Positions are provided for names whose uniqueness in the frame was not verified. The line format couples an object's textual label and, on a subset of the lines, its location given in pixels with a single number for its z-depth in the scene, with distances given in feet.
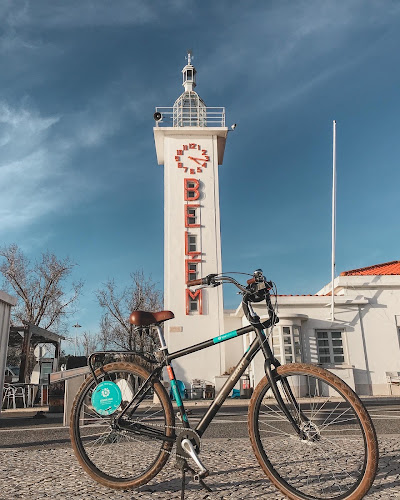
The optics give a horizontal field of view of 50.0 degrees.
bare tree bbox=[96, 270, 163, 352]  112.47
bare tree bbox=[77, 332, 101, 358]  167.54
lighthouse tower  62.44
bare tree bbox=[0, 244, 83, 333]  90.53
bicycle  8.16
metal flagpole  57.99
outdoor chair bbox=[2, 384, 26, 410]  47.04
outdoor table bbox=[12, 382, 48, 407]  47.45
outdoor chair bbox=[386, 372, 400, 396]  56.85
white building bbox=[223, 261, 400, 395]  56.03
